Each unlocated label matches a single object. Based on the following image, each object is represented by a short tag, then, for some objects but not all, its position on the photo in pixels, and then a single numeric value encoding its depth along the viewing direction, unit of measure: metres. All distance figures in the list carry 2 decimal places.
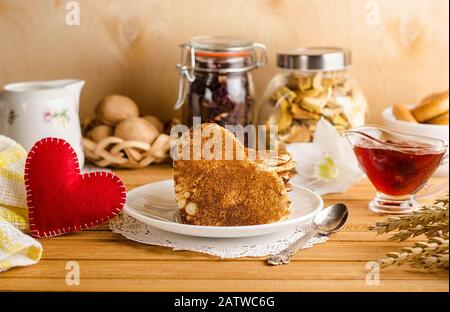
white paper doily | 0.94
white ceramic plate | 0.94
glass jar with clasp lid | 1.22
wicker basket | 1.23
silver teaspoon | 0.93
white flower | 1.15
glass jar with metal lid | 1.22
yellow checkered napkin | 0.91
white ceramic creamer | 1.18
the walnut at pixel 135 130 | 1.23
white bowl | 1.20
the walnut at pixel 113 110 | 1.26
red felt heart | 0.98
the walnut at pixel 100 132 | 1.26
